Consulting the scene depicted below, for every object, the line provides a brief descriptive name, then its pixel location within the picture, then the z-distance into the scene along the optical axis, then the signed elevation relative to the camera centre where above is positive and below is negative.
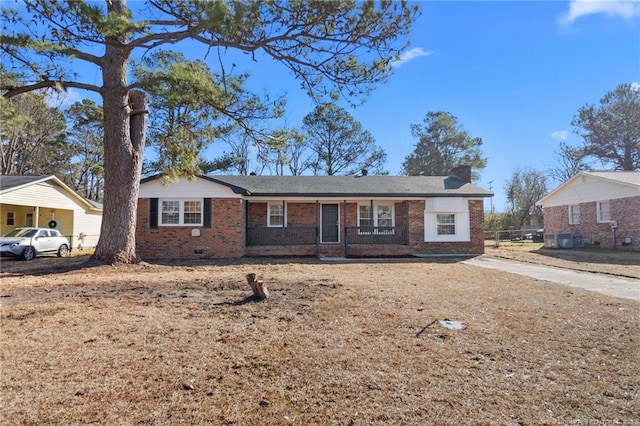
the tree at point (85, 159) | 31.09 +6.36
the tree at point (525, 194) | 37.37 +3.58
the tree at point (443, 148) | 37.66 +8.26
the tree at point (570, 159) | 35.44 +6.62
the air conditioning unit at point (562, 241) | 19.58 -0.83
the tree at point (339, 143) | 32.31 +7.57
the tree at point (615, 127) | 31.83 +8.86
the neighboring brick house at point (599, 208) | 17.30 +0.95
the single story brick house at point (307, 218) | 14.08 +0.43
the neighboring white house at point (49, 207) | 17.33 +1.22
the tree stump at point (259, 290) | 6.02 -1.03
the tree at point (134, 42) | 7.36 +4.21
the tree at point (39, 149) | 28.19 +6.68
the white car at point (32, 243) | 14.20 -0.57
